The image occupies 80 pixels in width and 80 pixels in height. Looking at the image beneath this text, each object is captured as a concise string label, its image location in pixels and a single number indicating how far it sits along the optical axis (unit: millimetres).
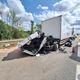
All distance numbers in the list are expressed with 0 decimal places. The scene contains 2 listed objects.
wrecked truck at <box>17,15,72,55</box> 4937
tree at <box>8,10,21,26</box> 18605
